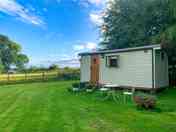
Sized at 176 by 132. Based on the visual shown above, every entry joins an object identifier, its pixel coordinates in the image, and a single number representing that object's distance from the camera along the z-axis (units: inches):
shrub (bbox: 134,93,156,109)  156.5
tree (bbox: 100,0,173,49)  341.5
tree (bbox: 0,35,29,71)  1008.8
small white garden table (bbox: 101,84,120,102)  209.4
